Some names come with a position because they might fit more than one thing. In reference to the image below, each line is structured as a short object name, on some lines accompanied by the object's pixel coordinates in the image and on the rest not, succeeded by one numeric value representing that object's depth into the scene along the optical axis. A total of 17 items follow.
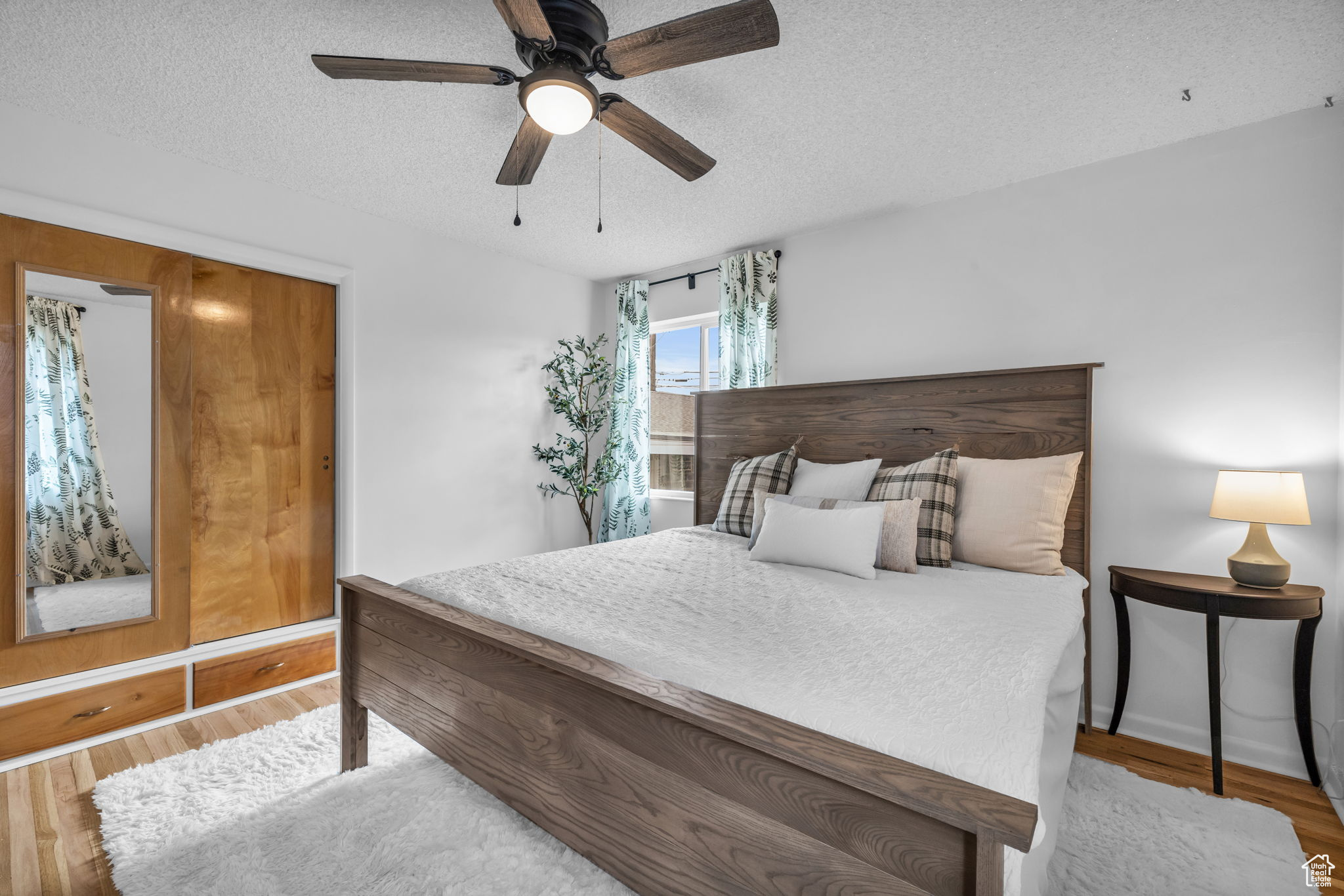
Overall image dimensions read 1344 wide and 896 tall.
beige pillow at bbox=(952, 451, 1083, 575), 2.17
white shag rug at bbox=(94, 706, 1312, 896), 1.50
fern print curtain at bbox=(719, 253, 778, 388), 3.55
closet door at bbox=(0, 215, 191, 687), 2.19
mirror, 2.24
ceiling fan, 1.35
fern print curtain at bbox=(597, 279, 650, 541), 4.27
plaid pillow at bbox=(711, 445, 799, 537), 2.94
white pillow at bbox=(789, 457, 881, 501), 2.62
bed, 0.90
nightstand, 1.88
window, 4.14
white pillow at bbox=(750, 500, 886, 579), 2.08
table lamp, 1.91
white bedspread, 0.99
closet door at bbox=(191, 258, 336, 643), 2.68
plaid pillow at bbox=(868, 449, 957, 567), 2.25
